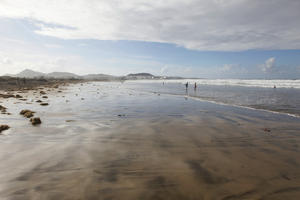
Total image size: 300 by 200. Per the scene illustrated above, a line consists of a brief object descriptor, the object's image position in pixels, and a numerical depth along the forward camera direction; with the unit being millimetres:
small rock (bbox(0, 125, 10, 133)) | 7320
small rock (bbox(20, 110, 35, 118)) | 9740
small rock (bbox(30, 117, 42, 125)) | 8348
